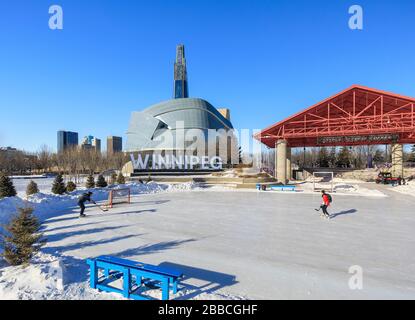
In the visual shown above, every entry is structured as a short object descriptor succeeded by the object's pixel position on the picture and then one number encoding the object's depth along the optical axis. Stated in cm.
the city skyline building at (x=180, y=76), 11369
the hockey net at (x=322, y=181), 2302
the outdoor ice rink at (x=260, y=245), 463
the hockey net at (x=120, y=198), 1475
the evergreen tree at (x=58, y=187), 1625
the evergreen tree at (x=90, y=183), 2189
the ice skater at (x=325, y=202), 1054
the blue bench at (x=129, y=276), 394
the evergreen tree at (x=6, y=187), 1352
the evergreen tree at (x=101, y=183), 2291
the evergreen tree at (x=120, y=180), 2640
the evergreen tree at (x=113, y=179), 2719
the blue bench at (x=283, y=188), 2201
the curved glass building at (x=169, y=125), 7019
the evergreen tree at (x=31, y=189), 1452
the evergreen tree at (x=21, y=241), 493
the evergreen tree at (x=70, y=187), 1832
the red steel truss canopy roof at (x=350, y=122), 2427
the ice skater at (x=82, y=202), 1102
